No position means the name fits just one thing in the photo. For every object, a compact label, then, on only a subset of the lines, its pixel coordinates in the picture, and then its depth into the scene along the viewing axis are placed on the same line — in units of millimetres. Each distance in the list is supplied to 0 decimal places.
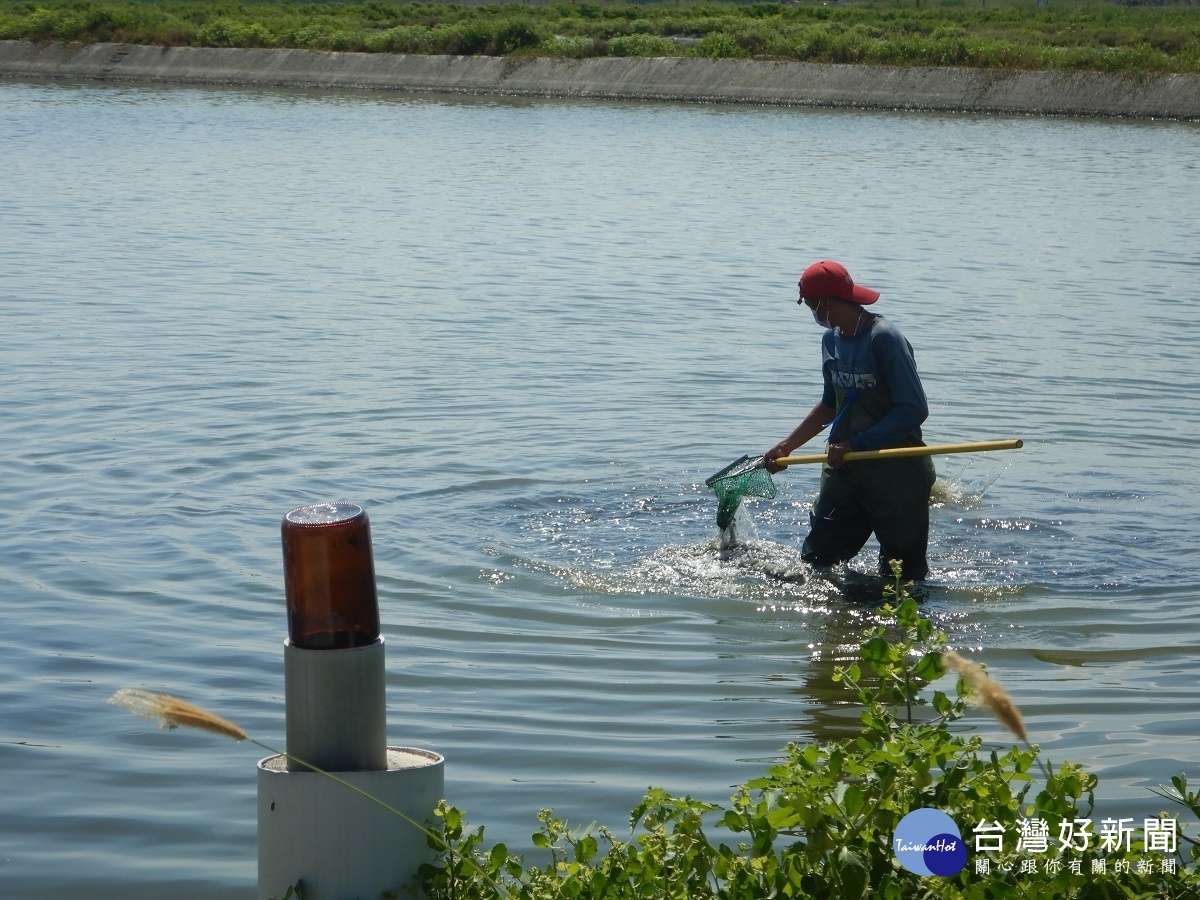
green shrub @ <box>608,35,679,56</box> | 105750
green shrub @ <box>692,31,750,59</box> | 104375
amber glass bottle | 5910
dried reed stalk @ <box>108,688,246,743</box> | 5336
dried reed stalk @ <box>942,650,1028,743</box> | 5172
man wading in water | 13648
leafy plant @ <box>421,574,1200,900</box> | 5887
